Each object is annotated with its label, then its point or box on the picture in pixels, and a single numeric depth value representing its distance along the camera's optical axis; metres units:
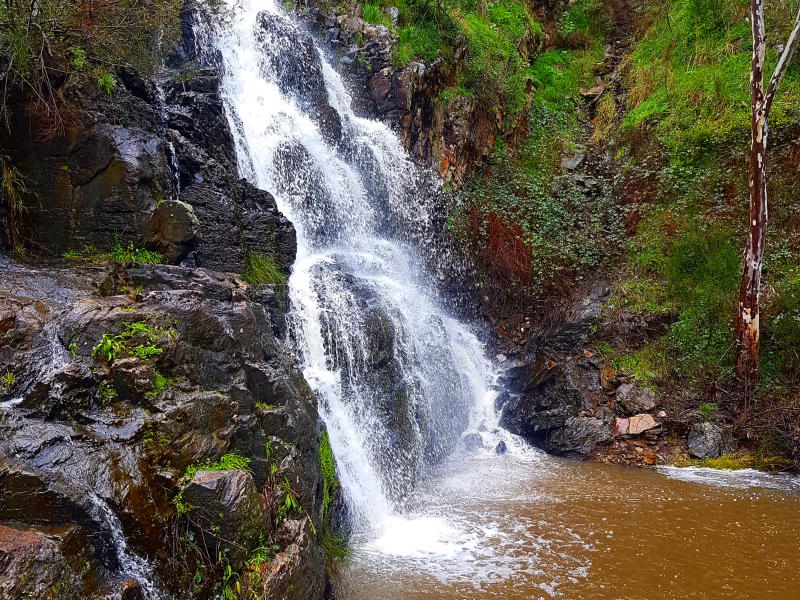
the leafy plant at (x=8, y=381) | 4.03
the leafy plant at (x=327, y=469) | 6.21
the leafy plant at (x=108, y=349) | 4.43
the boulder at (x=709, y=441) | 8.99
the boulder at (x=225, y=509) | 4.01
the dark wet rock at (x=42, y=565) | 2.95
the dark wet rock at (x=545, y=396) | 10.30
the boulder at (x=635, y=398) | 9.90
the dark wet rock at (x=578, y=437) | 9.70
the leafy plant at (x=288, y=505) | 4.71
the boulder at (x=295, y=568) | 4.12
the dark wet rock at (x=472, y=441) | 10.21
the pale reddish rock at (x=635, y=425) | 9.57
